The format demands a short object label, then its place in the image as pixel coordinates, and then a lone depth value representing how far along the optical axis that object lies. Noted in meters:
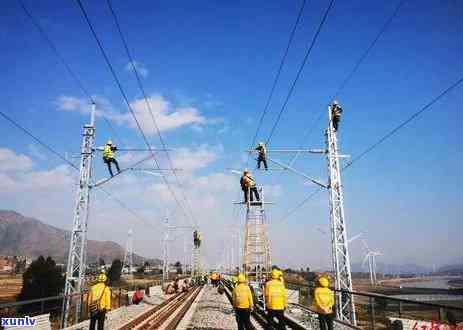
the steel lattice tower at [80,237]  20.23
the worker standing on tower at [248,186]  21.03
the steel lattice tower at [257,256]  20.23
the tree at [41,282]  43.59
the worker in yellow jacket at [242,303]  10.40
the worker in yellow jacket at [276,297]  10.16
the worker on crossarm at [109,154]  19.58
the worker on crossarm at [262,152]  18.30
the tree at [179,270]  93.97
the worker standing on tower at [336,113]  17.95
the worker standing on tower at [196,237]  68.74
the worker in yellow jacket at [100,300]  10.59
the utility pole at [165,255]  48.20
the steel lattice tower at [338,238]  15.62
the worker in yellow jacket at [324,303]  10.09
